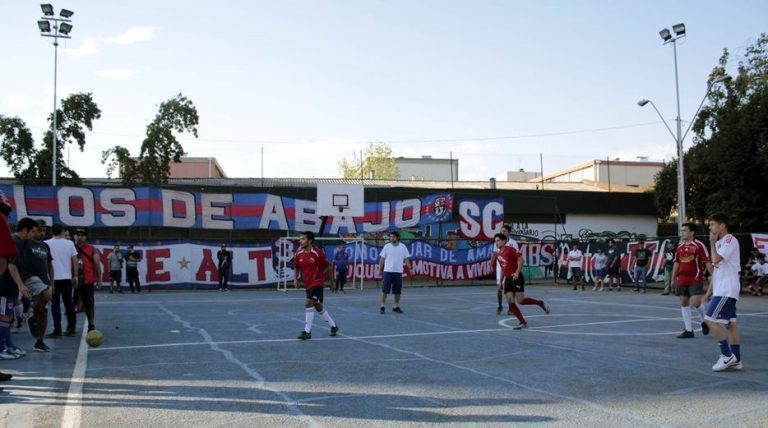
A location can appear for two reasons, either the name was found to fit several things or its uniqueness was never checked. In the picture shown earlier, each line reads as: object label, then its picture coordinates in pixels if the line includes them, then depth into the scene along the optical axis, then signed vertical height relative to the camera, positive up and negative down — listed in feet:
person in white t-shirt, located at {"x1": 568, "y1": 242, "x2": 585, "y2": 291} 91.45 -2.15
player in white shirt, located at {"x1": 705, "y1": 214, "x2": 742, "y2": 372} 26.66 -1.76
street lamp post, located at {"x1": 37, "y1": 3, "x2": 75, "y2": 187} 106.52 +36.12
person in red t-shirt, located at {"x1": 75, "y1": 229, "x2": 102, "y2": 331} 38.63 -1.06
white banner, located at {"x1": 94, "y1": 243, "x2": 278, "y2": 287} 89.97 -1.71
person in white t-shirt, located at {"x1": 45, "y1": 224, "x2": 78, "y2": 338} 37.58 -0.91
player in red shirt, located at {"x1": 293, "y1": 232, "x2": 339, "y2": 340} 37.86 -1.21
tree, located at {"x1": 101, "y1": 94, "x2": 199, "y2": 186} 123.44 +19.48
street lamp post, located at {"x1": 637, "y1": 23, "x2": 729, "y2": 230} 102.87 +19.68
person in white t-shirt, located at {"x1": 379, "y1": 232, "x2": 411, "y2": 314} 54.08 -1.56
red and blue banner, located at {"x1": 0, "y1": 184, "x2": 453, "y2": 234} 91.76 +6.18
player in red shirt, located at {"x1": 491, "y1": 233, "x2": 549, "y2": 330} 43.24 -1.61
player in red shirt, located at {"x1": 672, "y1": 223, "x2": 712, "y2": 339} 38.37 -1.40
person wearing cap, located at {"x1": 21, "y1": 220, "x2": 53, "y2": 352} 33.48 -1.14
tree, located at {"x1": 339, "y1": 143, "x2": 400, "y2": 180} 233.96 +29.55
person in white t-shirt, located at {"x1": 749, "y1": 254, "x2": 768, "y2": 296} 74.33 -3.46
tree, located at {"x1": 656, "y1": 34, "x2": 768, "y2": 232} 101.96 +14.85
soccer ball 33.37 -4.21
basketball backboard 97.25 +7.38
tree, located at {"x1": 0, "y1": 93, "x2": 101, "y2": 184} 122.01 +20.75
